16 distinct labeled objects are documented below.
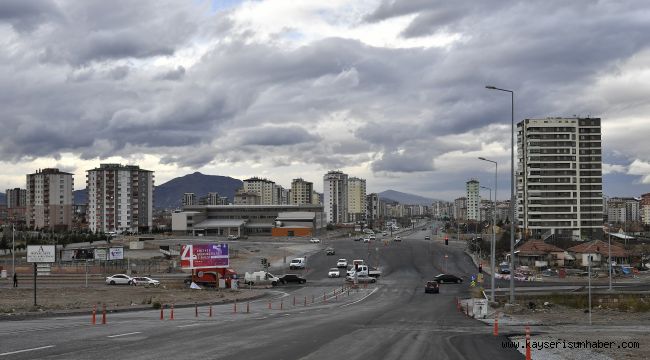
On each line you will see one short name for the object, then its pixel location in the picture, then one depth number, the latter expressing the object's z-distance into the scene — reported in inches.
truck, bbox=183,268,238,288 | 2805.1
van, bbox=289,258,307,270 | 3850.9
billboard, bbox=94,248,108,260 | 3207.9
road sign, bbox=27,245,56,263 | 1828.2
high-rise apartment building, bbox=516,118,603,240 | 6314.0
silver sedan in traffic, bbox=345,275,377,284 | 3048.7
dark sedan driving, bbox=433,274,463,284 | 3052.9
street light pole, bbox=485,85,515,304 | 1514.5
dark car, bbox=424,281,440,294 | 2466.5
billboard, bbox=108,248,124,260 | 3373.5
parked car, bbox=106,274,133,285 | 2856.8
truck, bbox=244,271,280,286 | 2984.7
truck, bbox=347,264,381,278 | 3108.3
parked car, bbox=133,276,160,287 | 2816.7
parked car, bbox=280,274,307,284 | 3048.7
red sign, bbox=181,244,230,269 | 2805.1
